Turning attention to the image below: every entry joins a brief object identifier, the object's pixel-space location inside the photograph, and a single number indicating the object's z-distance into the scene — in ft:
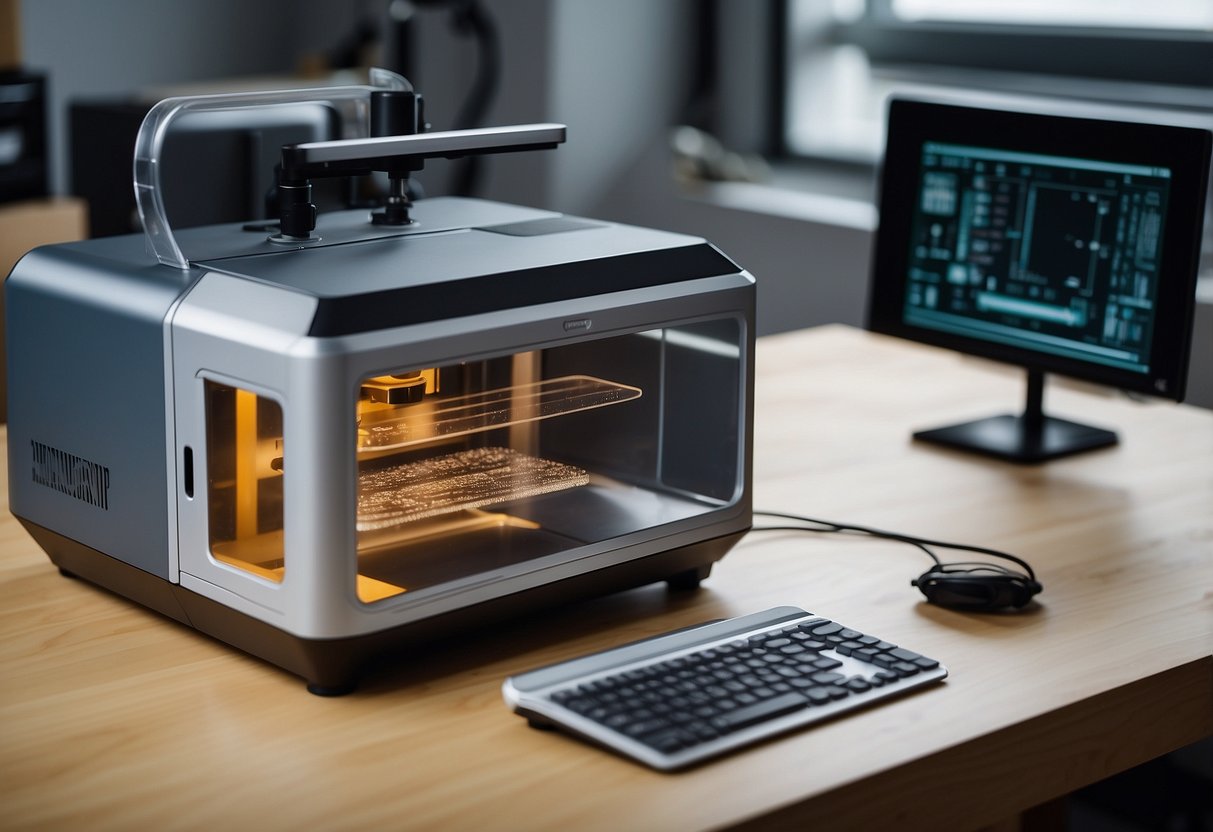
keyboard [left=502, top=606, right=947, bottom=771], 3.10
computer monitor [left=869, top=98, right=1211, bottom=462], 4.94
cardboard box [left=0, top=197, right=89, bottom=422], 9.11
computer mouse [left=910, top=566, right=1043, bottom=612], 3.92
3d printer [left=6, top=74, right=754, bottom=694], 3.18
